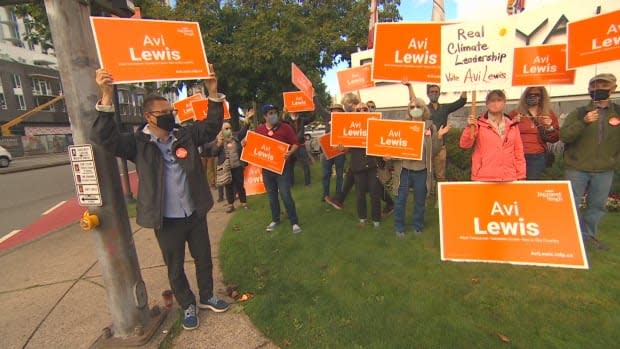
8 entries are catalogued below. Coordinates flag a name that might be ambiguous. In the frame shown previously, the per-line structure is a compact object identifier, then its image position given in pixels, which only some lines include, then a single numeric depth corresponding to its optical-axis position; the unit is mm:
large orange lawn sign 3398
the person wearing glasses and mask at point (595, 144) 3604
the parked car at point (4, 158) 20609
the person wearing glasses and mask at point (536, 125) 3951
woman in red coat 3557
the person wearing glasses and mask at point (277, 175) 5016
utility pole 2449
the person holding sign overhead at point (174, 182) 2742
